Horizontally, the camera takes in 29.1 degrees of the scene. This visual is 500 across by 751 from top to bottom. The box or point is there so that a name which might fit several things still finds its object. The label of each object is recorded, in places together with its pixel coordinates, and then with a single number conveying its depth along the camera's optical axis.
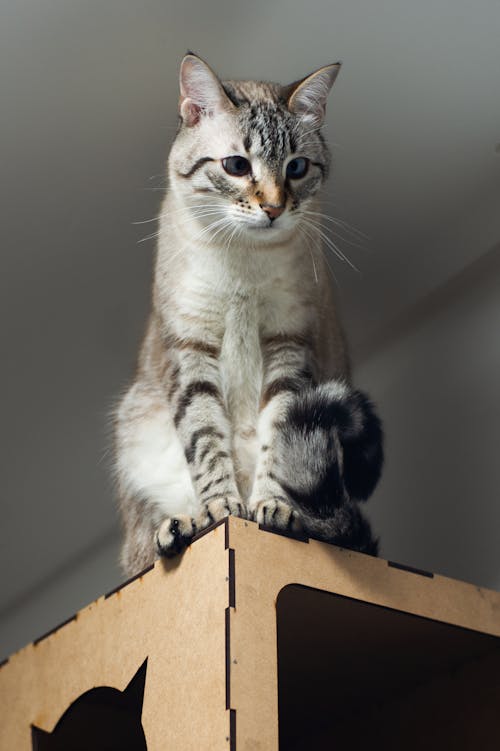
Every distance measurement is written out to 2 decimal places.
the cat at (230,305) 1.64
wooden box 1.16
